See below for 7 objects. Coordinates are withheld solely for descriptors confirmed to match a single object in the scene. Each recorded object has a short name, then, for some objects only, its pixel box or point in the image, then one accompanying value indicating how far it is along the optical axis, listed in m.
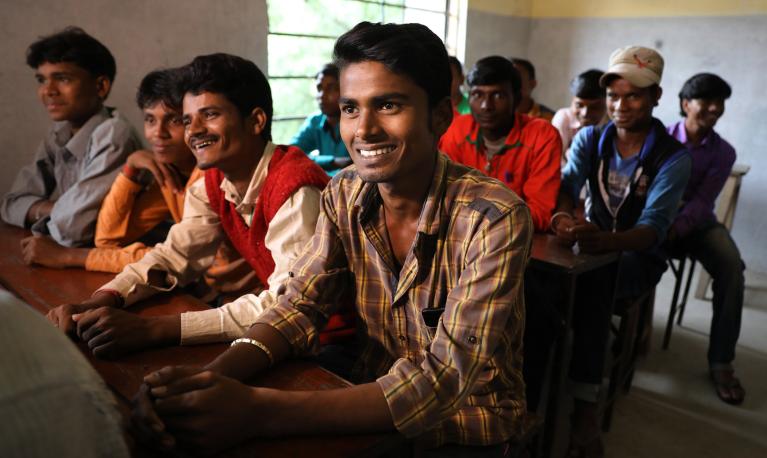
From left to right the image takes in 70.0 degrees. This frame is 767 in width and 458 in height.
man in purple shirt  2.79
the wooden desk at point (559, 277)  1.82
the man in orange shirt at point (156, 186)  1.87
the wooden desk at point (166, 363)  0.86
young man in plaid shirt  0.88
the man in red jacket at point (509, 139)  2.51
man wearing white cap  2.15
